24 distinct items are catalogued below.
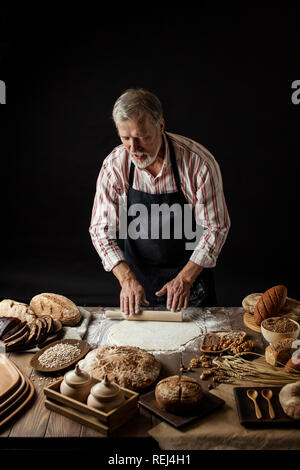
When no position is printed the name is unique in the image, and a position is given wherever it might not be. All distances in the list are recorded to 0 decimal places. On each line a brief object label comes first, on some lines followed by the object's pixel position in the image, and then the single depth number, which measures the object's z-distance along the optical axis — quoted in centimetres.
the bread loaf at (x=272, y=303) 316
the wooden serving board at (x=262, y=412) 232
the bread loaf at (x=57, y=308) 328
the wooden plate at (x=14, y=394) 243
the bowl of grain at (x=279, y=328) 293
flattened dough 307
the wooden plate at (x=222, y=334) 304
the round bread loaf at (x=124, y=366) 260
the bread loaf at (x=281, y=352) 279
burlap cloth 229
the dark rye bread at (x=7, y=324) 302
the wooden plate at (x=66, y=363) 277
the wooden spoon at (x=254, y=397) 237
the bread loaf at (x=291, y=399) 233
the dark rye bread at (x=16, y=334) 298
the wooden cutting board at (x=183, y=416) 234
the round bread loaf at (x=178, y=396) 237
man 343
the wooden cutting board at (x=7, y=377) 250
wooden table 229
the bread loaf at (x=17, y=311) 324
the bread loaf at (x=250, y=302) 333
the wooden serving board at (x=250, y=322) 322
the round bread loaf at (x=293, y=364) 270
